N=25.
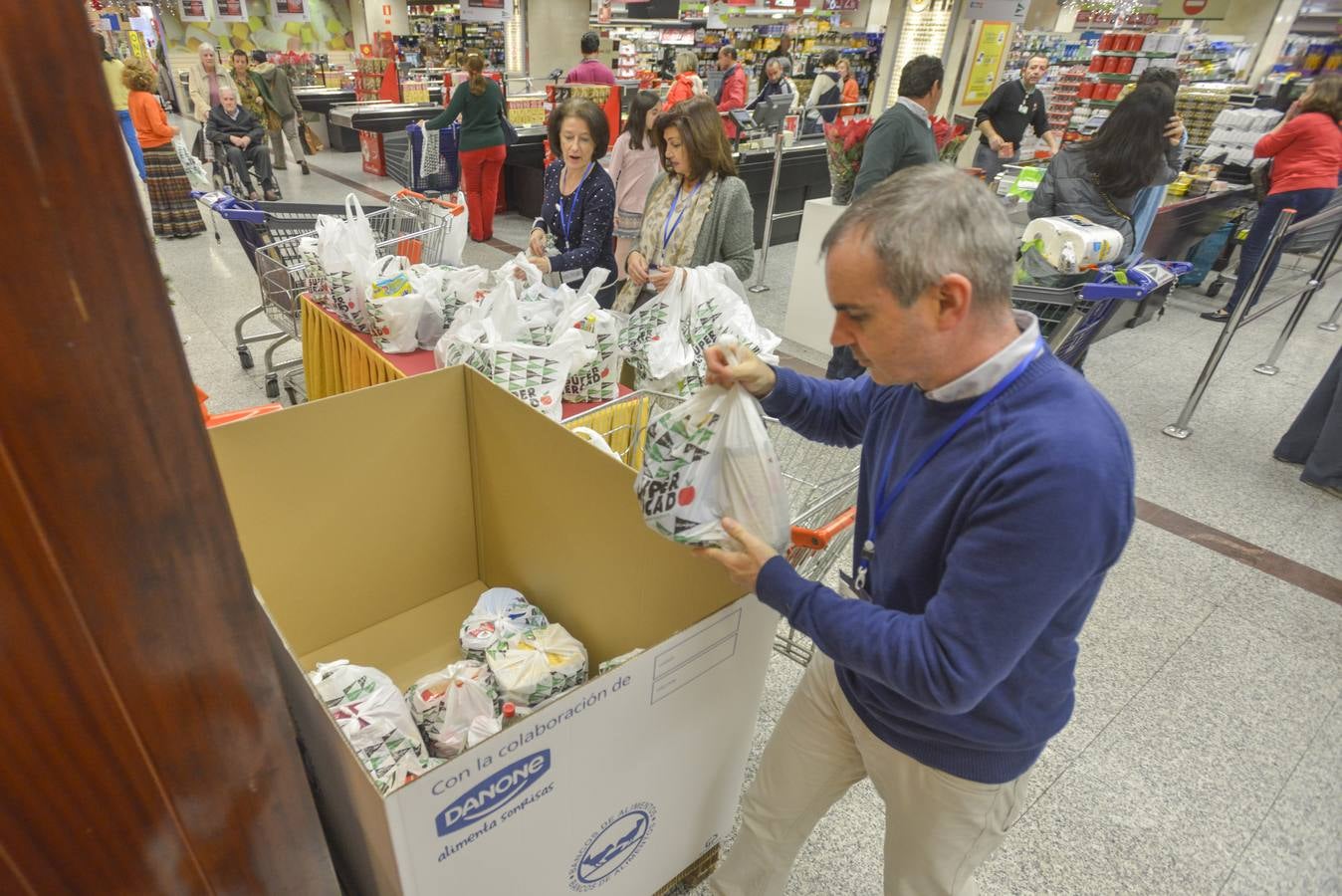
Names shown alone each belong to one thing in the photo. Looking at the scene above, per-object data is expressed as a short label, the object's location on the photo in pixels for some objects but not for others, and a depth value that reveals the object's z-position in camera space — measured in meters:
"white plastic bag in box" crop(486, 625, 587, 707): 1.66
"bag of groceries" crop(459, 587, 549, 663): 1.82
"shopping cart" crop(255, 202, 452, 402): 2.69
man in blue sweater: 0.86
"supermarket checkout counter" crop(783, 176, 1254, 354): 4.76
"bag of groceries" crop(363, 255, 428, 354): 2.42
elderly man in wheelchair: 7.14
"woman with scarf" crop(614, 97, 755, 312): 2.87
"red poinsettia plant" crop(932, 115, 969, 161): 5.21
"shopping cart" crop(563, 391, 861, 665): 1.39
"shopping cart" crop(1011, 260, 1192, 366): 2.39
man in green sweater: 3.53
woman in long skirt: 5.78
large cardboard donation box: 1.06
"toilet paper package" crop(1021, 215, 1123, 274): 2.64
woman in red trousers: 6.27
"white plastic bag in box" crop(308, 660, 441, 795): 1.46
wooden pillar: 0.43
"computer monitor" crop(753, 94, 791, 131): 7.09
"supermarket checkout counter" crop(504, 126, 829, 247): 6.98
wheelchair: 7.38
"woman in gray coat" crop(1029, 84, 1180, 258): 3.33
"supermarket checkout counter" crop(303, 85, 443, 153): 11.40
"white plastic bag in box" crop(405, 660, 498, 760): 1.57
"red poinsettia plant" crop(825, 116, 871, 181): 4.21
